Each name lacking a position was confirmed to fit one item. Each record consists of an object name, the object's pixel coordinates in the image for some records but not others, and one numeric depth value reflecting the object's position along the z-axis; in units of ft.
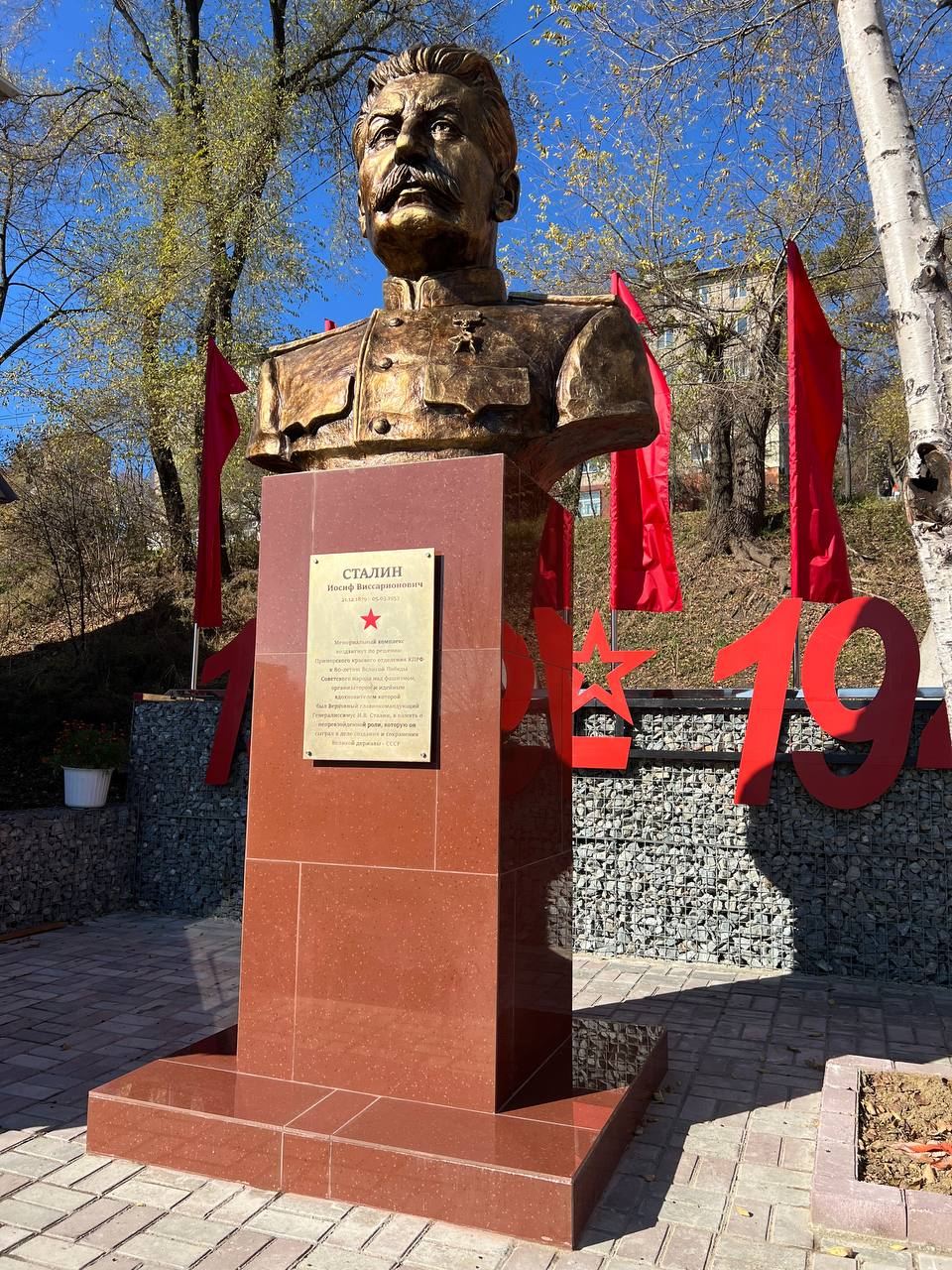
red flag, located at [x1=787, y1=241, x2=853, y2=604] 21.93
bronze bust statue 11.10
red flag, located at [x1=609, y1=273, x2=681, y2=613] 25.62
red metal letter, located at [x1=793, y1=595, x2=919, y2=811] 17.83
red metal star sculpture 20.22
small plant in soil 24.30
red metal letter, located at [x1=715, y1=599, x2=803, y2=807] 18.70
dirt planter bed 8.16
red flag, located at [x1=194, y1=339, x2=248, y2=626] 27.61
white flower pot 23.79
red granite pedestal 9.36
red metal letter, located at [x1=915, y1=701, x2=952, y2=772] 17.56
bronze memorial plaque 10.36
